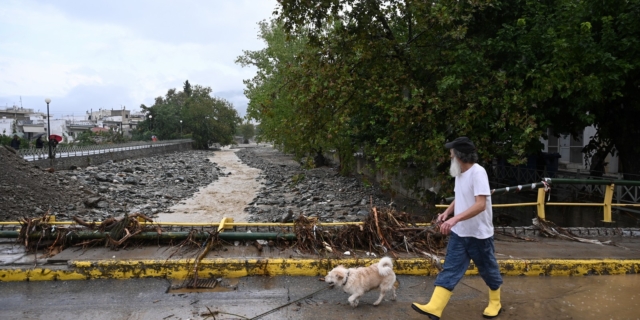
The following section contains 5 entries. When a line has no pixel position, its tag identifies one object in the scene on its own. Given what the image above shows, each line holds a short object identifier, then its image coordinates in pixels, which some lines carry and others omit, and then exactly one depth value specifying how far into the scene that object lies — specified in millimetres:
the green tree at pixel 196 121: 73750
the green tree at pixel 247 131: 142125
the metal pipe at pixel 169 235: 5578
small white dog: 4137
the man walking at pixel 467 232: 3750
